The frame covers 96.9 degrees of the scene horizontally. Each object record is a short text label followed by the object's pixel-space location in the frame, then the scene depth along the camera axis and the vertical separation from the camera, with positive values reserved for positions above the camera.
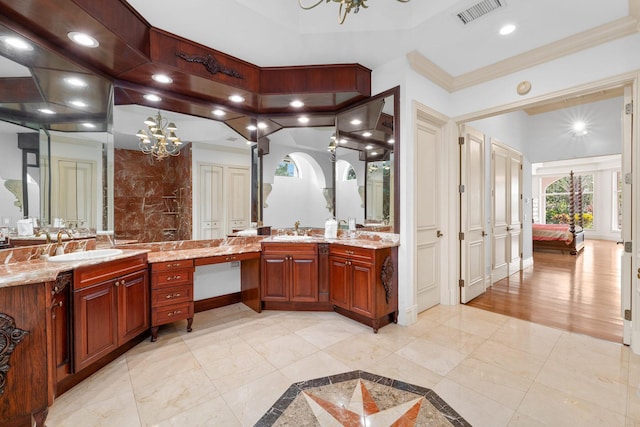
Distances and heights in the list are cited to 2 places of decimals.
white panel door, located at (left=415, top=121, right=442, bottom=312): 3.31 -0.07
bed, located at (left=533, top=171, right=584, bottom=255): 7.11 -0.70
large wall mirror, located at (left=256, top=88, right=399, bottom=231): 3.38 +0.53
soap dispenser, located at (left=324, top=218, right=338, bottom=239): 3.58 -0.22
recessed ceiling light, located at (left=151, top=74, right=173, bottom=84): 2.69 +1.30
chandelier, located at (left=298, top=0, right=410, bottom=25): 1.66 +1.23
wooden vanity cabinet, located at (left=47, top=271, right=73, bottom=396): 1.80 -0.77
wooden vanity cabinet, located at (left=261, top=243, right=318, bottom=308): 3.34 -0.70
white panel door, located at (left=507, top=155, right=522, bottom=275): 5.13 -0.02
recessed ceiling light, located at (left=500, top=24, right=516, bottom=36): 2.56 +1.67
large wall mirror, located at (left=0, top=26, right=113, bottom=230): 2.00 +0.61
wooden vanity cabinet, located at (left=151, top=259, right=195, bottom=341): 2.68 -0.78
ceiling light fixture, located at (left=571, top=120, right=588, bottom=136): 5.43 +1.60
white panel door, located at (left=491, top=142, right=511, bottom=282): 4.64 -0.03
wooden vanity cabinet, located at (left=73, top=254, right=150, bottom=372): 2.01 -0.74
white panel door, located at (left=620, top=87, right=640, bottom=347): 2.49 -0.06
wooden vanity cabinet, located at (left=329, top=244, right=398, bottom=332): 2.89 -0.77
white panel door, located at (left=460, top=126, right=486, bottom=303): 3.71 -0.04
